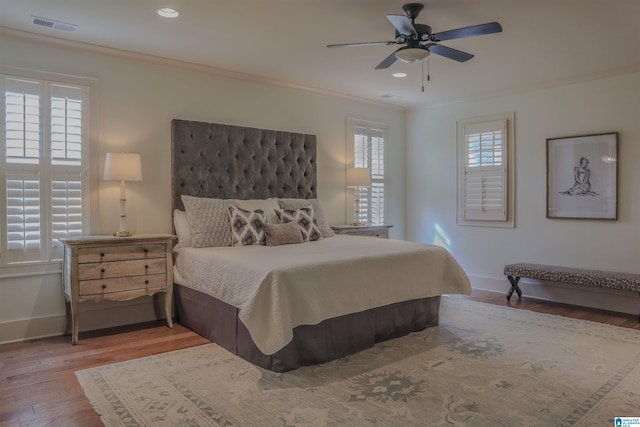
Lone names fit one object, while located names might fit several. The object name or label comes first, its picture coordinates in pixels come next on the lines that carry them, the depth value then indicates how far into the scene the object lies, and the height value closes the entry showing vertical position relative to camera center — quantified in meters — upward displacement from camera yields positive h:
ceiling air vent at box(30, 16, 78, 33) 3.38 +1.43
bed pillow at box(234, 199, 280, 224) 4.50 +0.04
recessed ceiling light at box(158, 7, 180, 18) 3.19 +1.43
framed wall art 4.79 +0.38
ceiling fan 2.99 +1.25
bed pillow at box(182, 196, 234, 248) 4.09 -0.11
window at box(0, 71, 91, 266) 3.63 +0.37
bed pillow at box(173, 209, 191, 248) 4.21 -0.20
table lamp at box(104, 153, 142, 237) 3.81 +0.35
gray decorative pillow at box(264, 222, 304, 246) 4.18 -0.23
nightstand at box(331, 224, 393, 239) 5.45 -0.25
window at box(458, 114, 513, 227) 5.64 +0.52
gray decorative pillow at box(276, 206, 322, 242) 4.54 -0.11
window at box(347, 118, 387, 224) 6.05 +0.70
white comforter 2.83 -0.51
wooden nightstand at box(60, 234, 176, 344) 3.52 -0.50
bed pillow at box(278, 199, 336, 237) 4.91 +0.02
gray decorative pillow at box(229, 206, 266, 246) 4.14 -0.17
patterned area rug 2.34 -1.07
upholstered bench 4.33 -0.68
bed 2.93 -0.50
